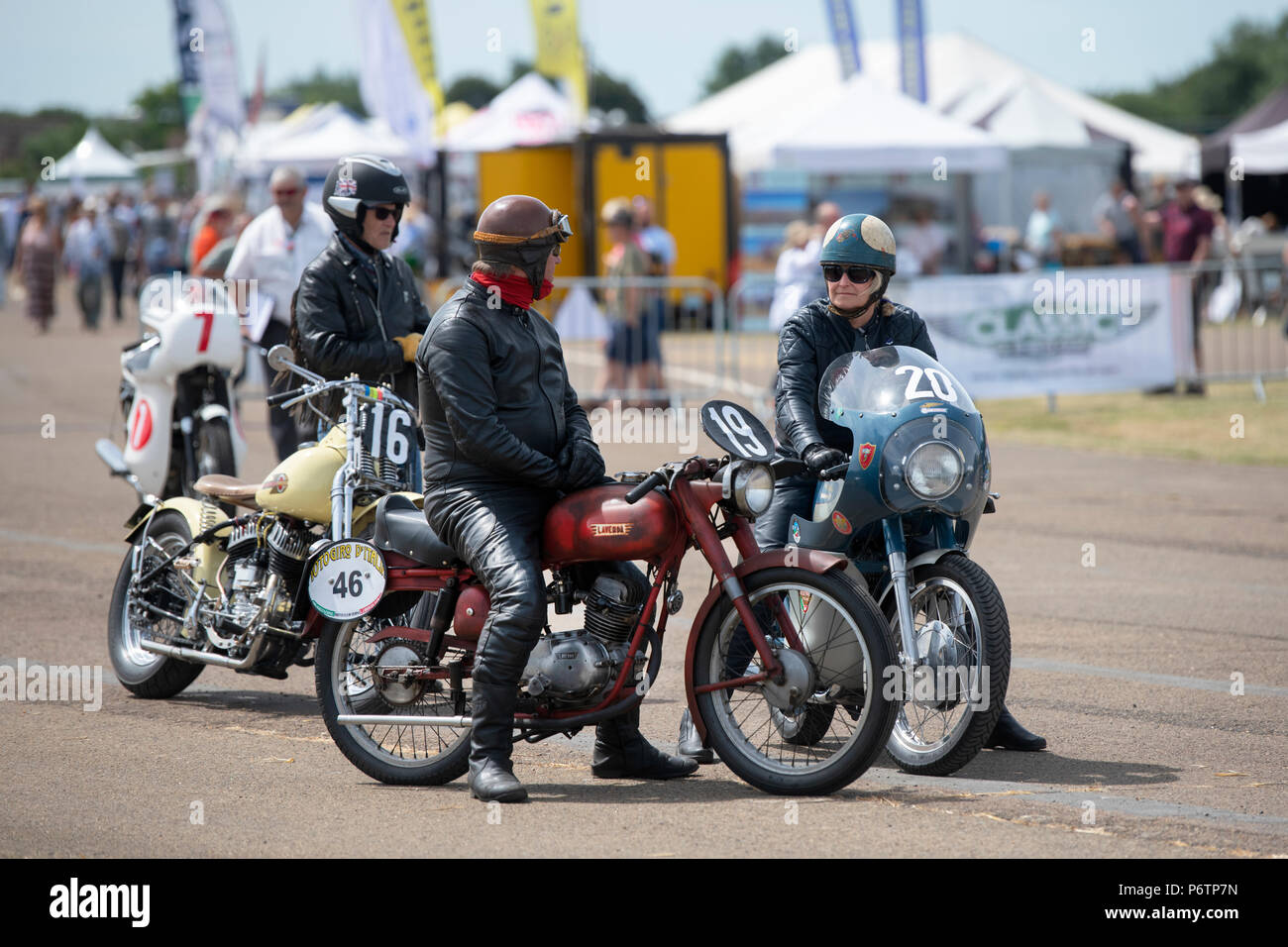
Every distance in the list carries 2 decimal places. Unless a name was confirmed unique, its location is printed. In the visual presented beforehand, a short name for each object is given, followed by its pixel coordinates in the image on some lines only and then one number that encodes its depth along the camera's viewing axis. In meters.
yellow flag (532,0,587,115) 29.36
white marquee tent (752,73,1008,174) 22.94
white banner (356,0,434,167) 27.98
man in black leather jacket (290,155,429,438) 7.37
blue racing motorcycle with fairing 5.61
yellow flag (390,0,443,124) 28.41
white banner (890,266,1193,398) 16.69
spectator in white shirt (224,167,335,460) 9.71
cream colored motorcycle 6.50
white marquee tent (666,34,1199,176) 35.88
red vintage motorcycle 5.35
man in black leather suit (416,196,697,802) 5.38
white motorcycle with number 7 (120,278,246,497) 8.68
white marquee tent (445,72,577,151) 29.75
